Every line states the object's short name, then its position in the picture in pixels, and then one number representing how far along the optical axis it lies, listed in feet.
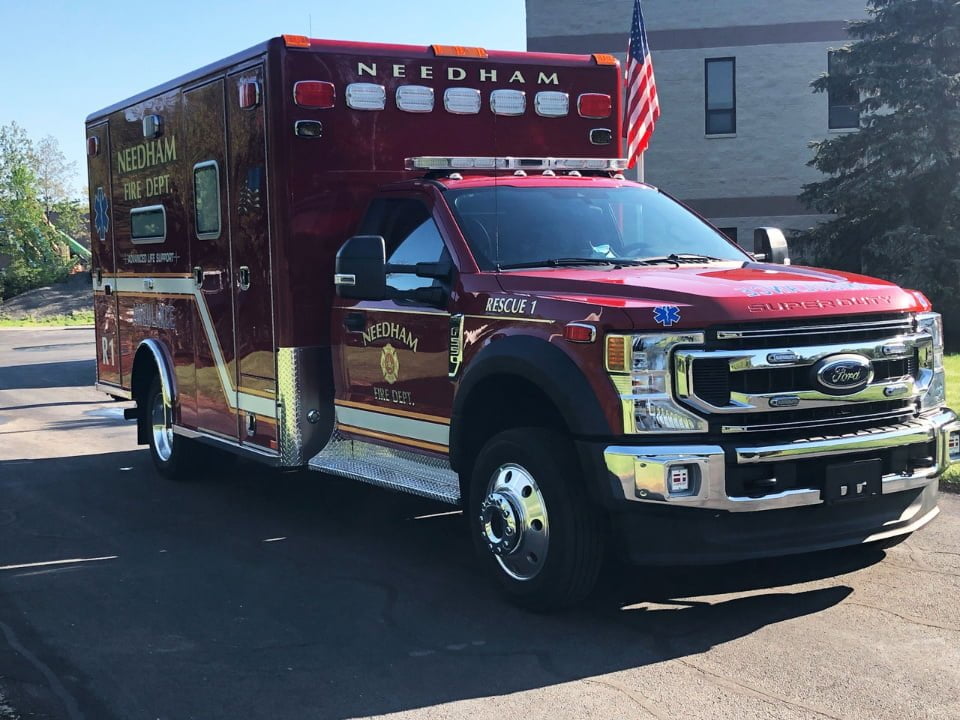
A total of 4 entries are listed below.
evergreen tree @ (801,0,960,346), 62.69
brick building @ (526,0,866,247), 85.66
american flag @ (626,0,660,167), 46.85
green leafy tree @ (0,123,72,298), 182.80
